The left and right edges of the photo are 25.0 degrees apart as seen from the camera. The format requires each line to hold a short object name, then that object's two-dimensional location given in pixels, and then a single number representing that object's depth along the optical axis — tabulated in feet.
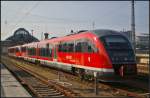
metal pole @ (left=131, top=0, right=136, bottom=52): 96.09
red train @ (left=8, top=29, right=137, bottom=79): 52.75
